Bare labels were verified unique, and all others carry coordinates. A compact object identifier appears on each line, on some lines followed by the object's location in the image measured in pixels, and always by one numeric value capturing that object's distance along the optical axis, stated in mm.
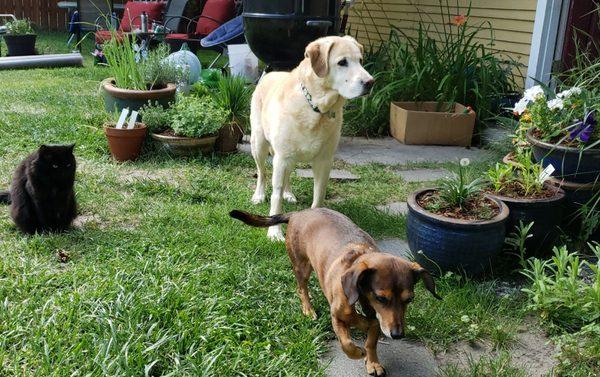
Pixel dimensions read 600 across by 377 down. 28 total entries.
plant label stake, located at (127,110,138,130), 4930
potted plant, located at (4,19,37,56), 11047
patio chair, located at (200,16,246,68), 8666
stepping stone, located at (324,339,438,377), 2377
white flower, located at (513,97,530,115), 3971
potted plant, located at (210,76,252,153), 5434
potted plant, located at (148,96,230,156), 5074
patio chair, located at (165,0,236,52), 10016
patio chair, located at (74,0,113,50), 12607
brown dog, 2041
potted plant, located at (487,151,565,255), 3234
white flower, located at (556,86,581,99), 3521
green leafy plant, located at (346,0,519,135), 6367
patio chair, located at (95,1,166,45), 11701
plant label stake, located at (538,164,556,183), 3301
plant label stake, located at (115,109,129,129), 4938
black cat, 3352
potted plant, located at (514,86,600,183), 3340
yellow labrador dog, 3490
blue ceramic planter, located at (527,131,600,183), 3328
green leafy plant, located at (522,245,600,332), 2568
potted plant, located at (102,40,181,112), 5426
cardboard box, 6098
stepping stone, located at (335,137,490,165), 5637
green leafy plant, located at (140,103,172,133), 5180
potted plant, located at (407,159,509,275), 2939
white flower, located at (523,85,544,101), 3770
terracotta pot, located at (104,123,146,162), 4895
